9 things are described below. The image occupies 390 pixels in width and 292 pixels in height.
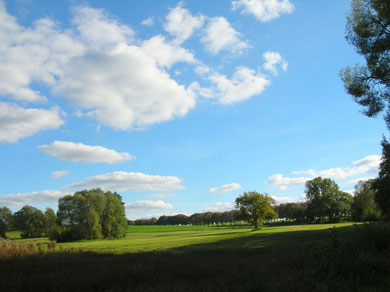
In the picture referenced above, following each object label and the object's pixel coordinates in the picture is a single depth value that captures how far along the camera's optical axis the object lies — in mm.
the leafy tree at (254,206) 62031
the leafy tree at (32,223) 99562
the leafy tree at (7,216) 110188
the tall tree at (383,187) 42000
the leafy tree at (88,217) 77000
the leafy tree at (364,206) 81756
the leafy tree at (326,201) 95562
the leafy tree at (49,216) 95225
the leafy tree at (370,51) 17344
